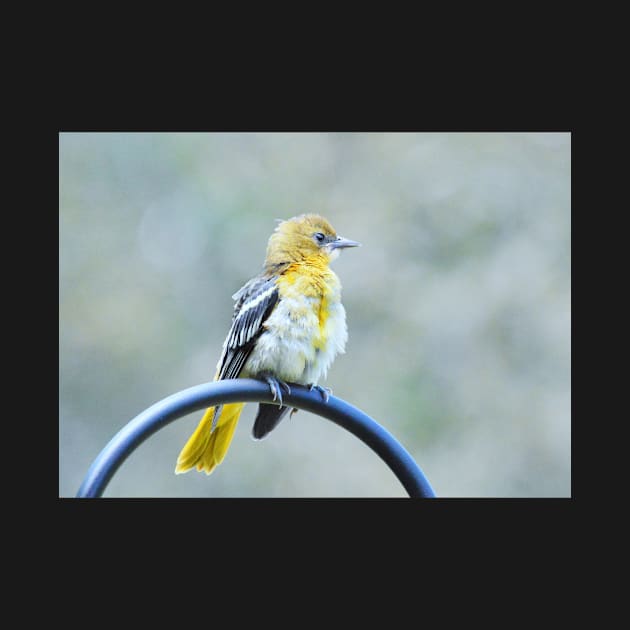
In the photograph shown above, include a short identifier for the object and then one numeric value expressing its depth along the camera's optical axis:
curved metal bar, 4.77
